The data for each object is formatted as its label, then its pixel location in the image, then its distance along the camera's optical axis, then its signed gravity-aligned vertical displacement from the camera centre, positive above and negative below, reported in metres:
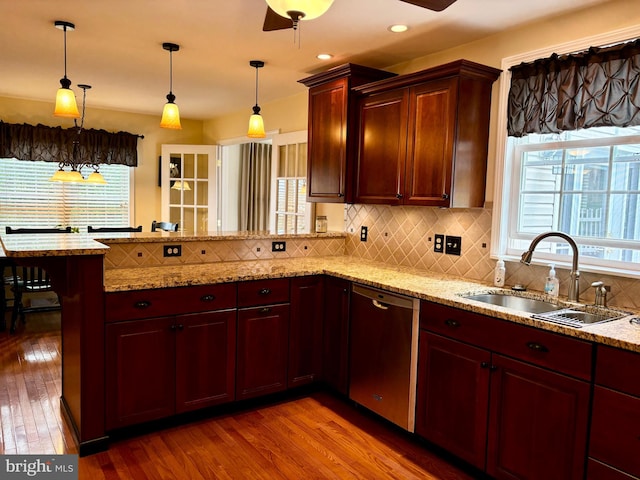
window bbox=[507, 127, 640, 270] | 2.44 +0.10
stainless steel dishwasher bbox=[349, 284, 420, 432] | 2.68 -0.89
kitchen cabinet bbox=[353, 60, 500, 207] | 2.83 +0.45
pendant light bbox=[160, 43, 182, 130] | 3.40 +0.60
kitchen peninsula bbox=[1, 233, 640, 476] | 2.26 -0.48
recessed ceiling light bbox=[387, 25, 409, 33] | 2.87 +1.08
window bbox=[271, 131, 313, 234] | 4.67 +0.17
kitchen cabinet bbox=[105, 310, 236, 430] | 2.59 -0.96
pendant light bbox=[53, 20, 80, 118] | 3.01 +0.60
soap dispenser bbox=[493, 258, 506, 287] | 2.83 -0.40
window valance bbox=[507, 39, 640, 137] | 2.29 +0.62
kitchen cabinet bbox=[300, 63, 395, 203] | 3.54 +0.57
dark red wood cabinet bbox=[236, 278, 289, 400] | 2.98 -0.88
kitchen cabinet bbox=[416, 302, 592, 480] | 1.96 -0.87
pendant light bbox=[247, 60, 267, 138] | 3.79 +0.59
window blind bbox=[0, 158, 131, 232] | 5.58 -0.04
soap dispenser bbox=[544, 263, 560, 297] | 2.55 -0.41
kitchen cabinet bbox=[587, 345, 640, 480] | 1.76 -0.79
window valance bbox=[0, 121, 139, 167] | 5.37 +0.61
